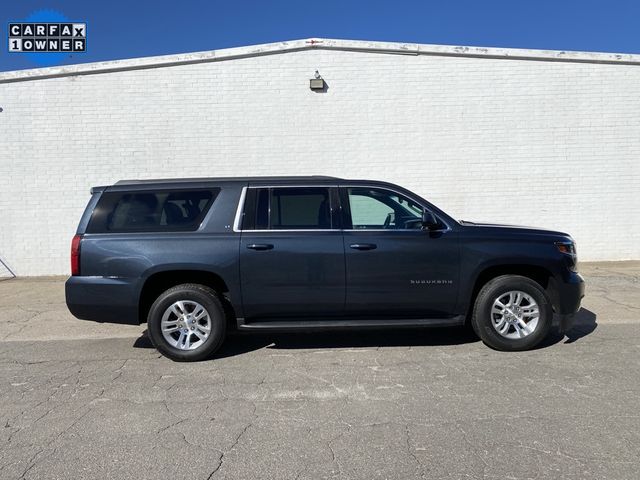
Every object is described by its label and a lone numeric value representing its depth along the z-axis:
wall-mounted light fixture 10.82
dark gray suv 5.39
